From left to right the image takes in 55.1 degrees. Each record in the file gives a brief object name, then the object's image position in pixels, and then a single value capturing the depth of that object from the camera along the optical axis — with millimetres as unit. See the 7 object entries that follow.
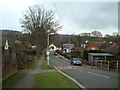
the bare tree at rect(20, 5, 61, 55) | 29131
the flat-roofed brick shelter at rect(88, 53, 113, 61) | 26563
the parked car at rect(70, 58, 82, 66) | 24162
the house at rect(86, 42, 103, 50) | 44389
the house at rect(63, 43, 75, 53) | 66617
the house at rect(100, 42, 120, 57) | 26632
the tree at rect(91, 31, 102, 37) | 68216
